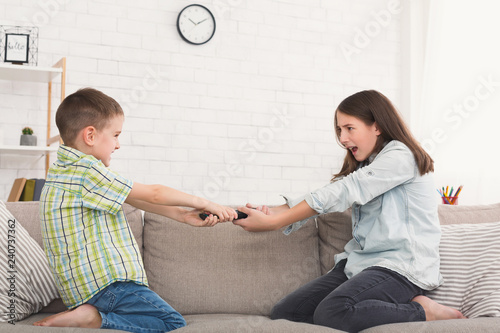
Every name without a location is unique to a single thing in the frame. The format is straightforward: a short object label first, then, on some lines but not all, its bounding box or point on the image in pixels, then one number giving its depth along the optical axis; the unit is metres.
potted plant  3.29
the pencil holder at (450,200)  3.33
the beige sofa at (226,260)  2.04
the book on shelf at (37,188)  3.12
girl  1.78
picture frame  3.30
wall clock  3.85
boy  1.66
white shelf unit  3.22
